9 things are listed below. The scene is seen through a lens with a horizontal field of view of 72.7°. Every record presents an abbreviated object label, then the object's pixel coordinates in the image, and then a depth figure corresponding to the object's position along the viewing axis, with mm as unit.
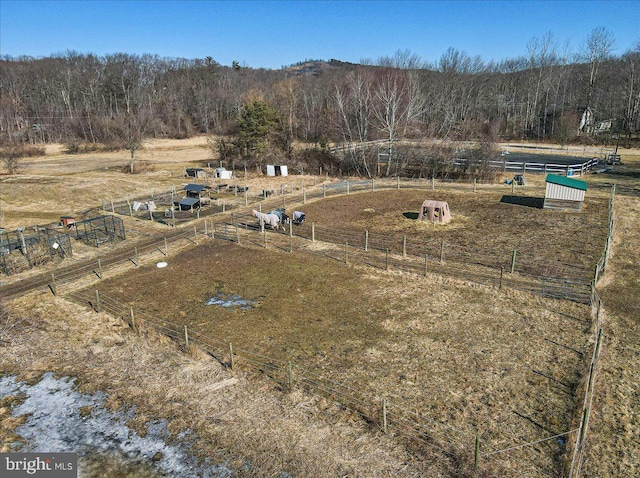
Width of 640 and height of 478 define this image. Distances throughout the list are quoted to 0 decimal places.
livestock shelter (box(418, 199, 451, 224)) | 31641
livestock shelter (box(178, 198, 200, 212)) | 36656
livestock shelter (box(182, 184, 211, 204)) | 39406
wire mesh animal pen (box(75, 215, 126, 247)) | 29969
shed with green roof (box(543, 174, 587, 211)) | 33375
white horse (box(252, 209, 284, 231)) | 31422
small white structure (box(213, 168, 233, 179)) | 51125
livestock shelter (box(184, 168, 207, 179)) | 51284
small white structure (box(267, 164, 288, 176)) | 52406
